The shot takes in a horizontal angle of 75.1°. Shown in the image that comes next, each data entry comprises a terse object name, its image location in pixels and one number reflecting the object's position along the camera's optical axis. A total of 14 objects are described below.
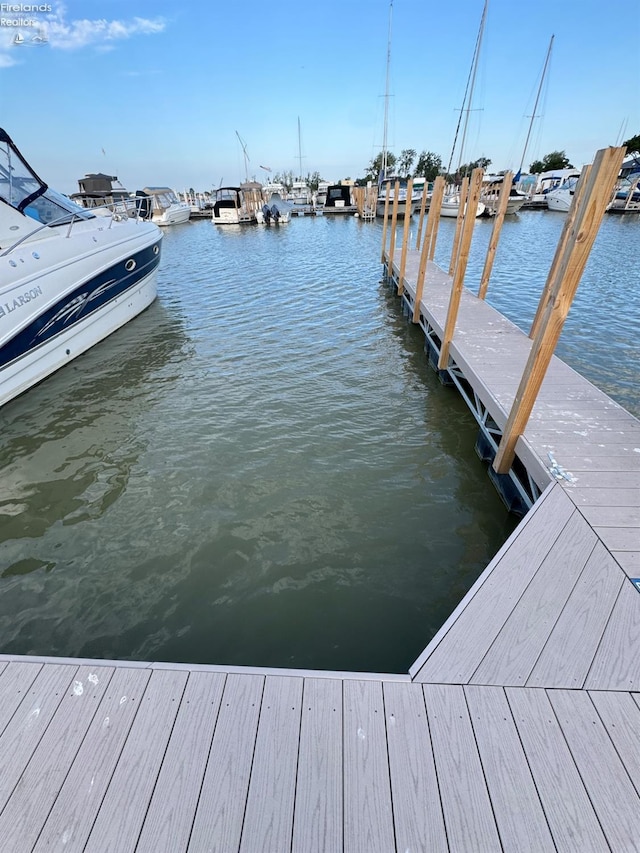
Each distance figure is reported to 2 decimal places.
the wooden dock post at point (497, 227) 6.65
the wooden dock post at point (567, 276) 2.64
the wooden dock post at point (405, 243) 9.31
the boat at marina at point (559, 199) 32.62
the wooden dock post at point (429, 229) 7.72
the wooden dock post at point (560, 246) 3.40
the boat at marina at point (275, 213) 29.11
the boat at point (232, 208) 29.47
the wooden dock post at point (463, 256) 5.69
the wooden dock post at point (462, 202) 6.49
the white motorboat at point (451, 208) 29.09
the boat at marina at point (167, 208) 29.70
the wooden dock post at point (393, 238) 11.47
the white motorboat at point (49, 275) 5.75
